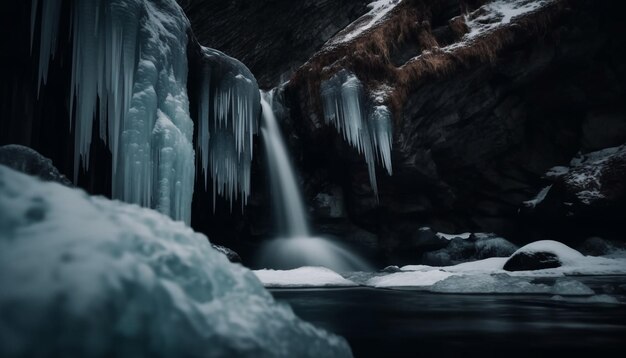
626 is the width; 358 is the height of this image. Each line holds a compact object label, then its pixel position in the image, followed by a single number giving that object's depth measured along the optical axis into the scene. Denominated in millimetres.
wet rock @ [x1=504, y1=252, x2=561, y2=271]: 10102
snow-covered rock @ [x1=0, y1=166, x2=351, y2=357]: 1088
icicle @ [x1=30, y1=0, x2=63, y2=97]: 5242
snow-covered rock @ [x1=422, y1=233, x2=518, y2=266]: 13695
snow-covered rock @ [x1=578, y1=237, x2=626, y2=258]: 12820
